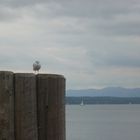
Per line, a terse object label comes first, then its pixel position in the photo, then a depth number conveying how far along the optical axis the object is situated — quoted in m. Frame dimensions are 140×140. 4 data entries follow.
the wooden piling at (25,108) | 6.48
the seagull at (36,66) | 7.83
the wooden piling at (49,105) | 6.59
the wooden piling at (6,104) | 6.34
